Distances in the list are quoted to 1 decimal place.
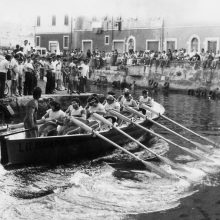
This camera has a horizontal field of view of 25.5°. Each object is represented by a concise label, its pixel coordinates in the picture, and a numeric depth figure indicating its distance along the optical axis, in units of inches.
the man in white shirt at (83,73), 847.1
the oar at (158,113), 573.6
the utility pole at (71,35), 1862.7
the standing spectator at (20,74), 717.9
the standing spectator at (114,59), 1398.5
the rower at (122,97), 609.3
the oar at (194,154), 499.2
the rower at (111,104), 561.6
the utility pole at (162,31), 1568.7
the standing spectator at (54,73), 791.6
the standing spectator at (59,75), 813.6
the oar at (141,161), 436.1
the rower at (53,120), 478.8
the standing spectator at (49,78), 772.4
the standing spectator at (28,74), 718.5
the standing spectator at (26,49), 1046.3
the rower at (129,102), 614.2
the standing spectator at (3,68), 663.1
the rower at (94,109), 528.1
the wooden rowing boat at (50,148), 439.8
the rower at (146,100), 646.8
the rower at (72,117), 479.8
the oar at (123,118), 529.3
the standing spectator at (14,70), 694.5
